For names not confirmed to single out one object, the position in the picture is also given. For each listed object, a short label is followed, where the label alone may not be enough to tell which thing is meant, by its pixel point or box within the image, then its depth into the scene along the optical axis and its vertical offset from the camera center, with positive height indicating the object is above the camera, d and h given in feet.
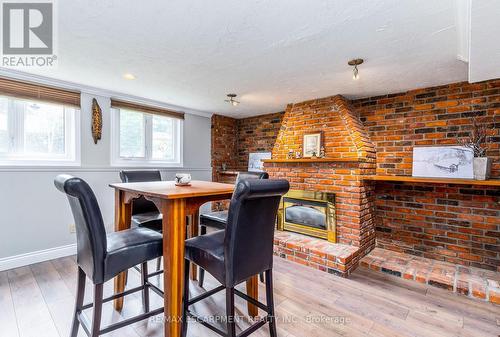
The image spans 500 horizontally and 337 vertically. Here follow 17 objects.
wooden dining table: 4.67 -1.33
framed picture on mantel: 11.18 +0.98
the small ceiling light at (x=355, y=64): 7.36 +3.11
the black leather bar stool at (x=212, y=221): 7.62 -1.81
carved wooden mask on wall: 10.49 +1.83
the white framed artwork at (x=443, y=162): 8.71 +0.15
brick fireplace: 9.59 -0.54
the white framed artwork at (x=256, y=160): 15.23 +0.28
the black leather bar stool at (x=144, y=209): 7.83 -1.64
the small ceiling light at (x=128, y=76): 8.77 +3.19
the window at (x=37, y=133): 8.85 +1.16
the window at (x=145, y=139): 11.62 +1.28
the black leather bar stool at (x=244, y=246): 4.21 -1.59
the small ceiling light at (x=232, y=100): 11.21 +3.14
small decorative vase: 7.77 -0.05
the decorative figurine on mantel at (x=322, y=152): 11.00 +0.56
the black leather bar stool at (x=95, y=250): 4.13 -1.61
